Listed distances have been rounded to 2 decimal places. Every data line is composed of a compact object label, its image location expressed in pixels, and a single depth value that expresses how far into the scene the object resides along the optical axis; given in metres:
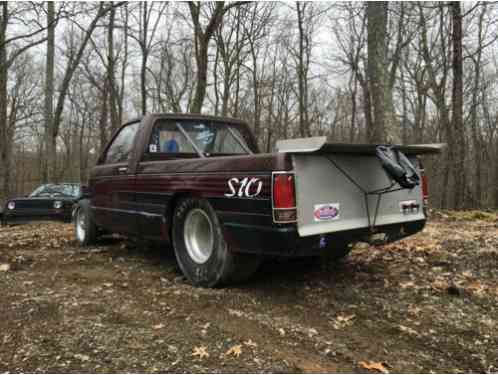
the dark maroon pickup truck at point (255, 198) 3.45
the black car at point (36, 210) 10.42
